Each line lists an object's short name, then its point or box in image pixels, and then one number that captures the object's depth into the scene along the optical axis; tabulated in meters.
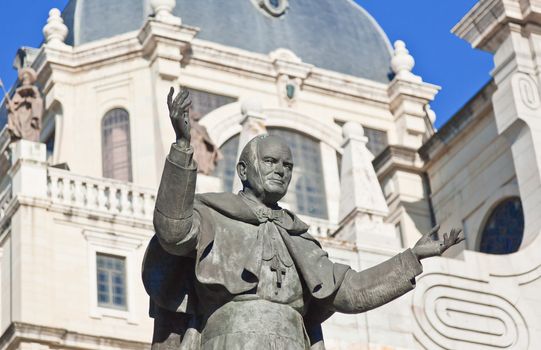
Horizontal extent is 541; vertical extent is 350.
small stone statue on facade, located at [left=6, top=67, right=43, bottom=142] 37.84
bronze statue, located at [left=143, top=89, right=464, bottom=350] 8.55
